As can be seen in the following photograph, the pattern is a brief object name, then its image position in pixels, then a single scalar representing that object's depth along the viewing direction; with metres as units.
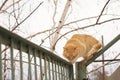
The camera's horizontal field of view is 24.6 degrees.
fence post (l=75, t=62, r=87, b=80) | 2.71
